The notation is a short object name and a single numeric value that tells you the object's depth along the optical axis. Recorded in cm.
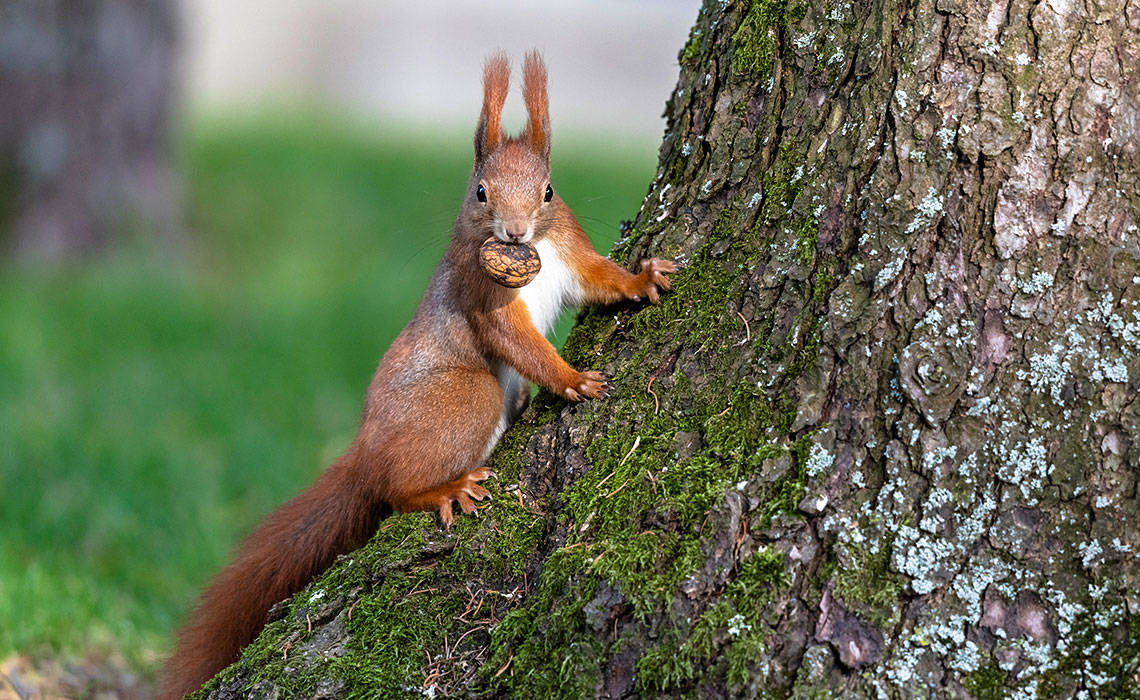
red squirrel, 464
